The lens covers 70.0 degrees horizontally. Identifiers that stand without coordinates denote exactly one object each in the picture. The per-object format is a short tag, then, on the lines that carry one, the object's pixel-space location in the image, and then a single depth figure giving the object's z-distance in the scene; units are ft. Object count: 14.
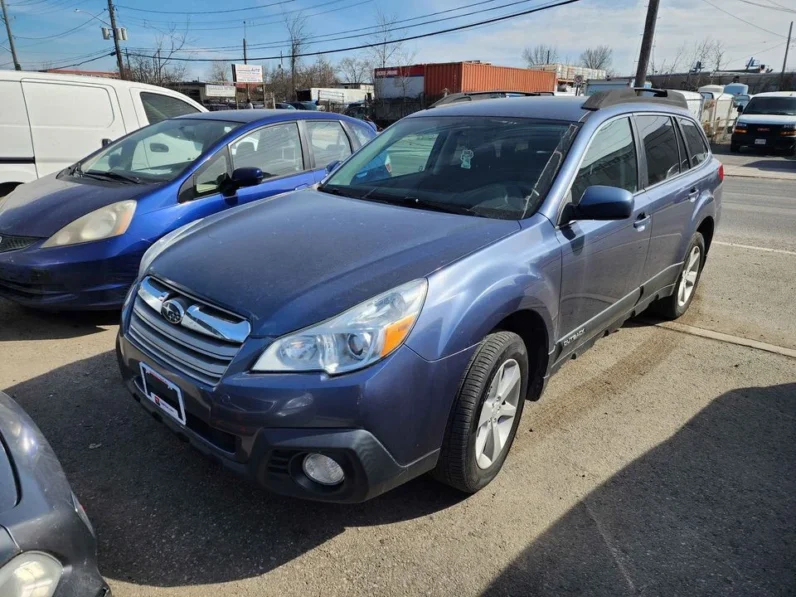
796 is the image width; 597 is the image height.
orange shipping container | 126.52
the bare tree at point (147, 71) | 124.13
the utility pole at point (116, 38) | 108.06
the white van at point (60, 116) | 21.08
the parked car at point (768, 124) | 65.31
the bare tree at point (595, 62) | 275.04
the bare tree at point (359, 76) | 193.26
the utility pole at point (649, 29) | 62.75
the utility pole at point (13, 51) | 125.21
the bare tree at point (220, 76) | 196.95
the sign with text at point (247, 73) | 159.35
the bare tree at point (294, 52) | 155.12
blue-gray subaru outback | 6.58
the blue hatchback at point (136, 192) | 13.21
